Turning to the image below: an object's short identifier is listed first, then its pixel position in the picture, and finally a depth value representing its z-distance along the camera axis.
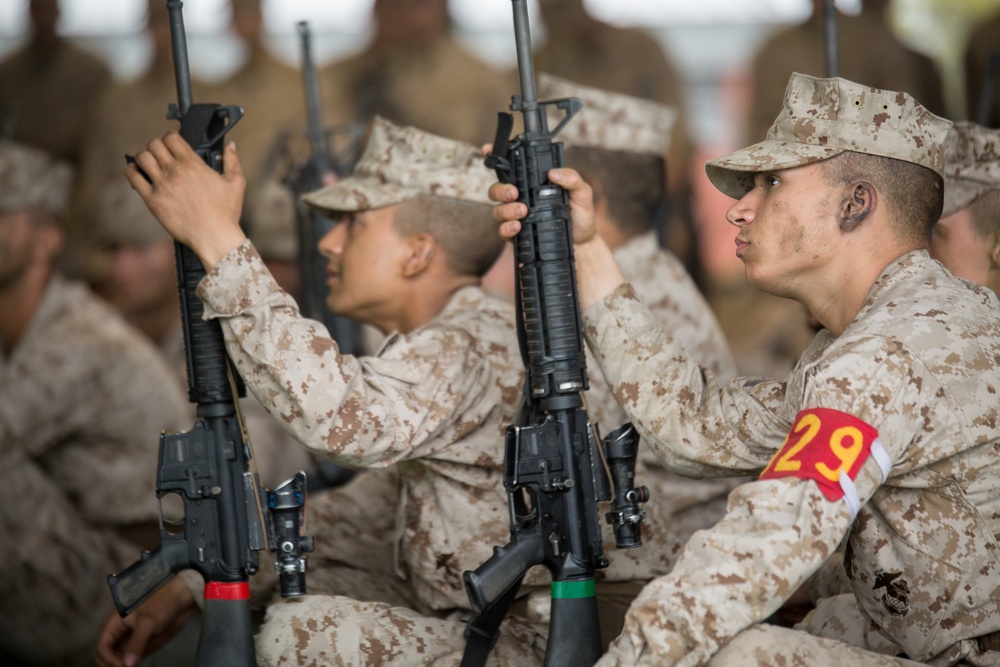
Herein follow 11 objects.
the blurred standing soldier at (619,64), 15.70
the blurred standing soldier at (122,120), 16.05
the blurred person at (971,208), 6.68
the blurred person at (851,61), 14.43
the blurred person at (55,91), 16.45
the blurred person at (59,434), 9.96
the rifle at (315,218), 9.56
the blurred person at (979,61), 12.41
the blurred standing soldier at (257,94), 16.33
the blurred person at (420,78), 15.84
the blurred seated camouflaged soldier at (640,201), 8.24
